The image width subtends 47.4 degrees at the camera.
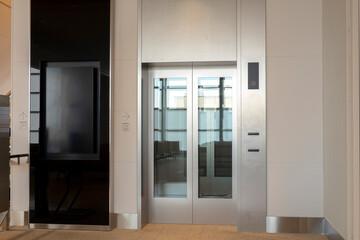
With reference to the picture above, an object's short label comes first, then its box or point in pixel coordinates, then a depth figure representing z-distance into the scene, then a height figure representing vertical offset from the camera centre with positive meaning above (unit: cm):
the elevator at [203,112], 569 +16
